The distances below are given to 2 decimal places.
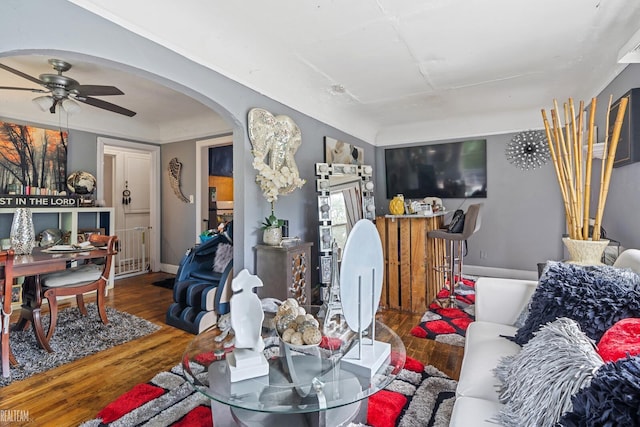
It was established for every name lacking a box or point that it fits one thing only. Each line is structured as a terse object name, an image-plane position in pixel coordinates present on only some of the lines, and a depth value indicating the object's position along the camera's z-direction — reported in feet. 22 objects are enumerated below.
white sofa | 3.56
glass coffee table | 3.69
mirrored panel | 10.66
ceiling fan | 8.84
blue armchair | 9.36
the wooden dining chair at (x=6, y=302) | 6.72
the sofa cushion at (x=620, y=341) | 3.02
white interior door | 16.63
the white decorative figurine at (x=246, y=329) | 4.09
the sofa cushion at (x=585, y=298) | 3.83
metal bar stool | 10.03
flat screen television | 15.48
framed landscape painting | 11.23
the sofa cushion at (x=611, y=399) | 2.03
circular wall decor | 14.17
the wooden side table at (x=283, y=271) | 8.70
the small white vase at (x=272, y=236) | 9.05
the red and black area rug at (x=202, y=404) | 5.26
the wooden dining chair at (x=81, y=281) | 8.41
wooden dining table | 7.24
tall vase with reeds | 6.15
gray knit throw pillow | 2.81
